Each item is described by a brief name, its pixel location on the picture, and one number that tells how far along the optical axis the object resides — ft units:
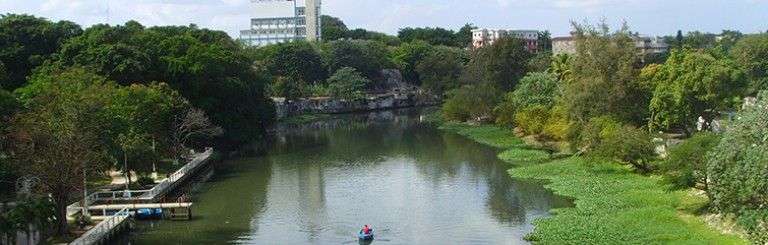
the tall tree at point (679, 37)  573.70
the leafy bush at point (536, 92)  246.88
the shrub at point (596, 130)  179.63
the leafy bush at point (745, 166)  87.61
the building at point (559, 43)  550.77
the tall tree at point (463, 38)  612.12
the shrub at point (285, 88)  376.89
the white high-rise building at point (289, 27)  601.21
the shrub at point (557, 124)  218.24
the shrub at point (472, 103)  297.33
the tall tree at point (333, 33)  633.28
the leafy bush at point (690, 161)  129.39
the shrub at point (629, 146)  165.48
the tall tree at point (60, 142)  120.16
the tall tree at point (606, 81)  198.29
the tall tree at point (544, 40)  616.80
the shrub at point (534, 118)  236.63
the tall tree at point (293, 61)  422.41
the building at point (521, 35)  598.75
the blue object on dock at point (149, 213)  145.69
